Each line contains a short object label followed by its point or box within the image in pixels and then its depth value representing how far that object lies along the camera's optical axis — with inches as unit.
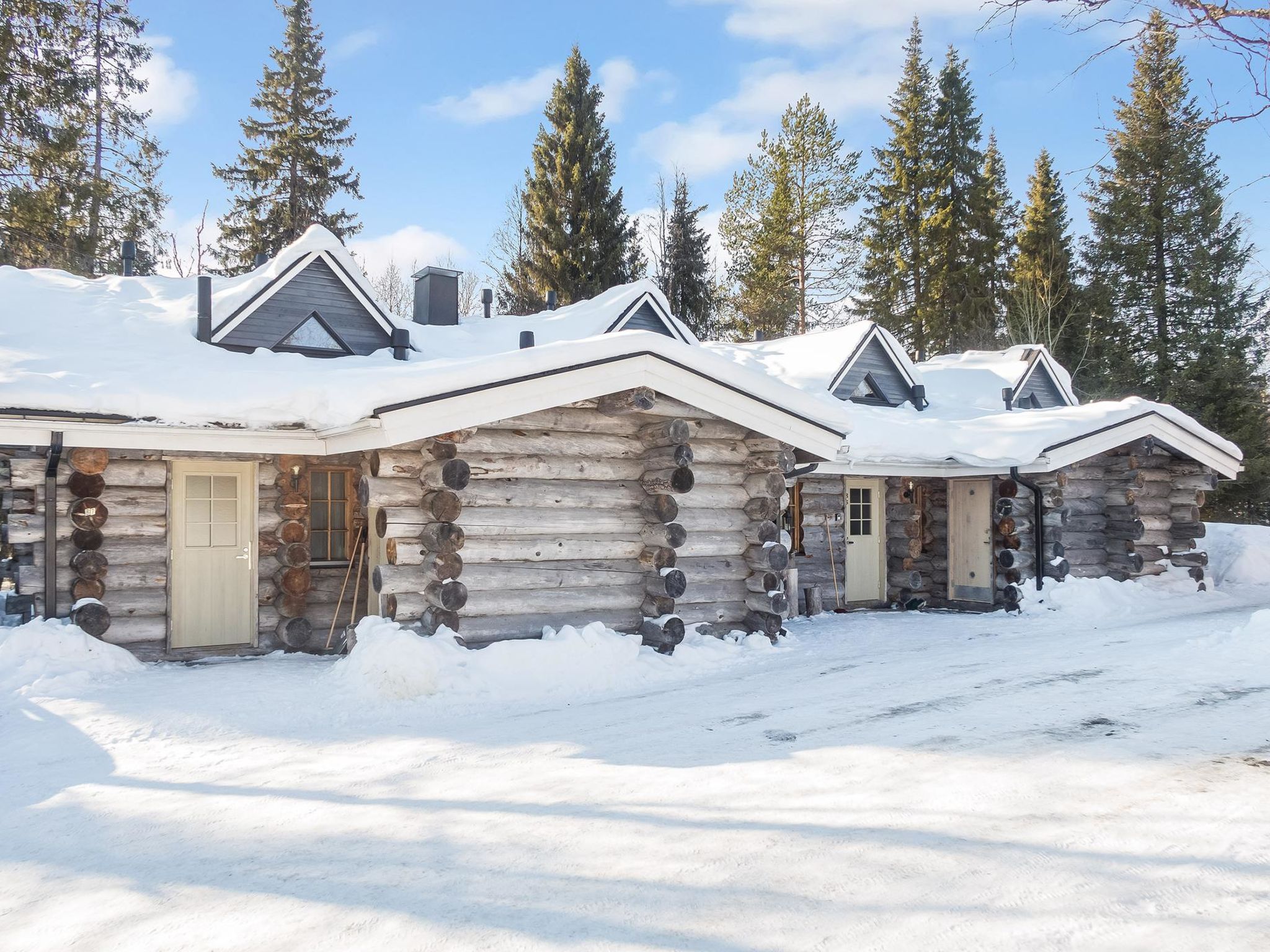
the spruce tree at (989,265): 1231.5
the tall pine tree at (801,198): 1176.8
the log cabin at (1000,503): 534.3
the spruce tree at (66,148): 719.7
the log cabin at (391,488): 326.0
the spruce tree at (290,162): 1123.9
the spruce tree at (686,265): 1293.1
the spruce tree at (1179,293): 1000.9
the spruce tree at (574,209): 1165.1
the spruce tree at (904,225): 1251.2
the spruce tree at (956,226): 1232.8
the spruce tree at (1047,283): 1165.1
